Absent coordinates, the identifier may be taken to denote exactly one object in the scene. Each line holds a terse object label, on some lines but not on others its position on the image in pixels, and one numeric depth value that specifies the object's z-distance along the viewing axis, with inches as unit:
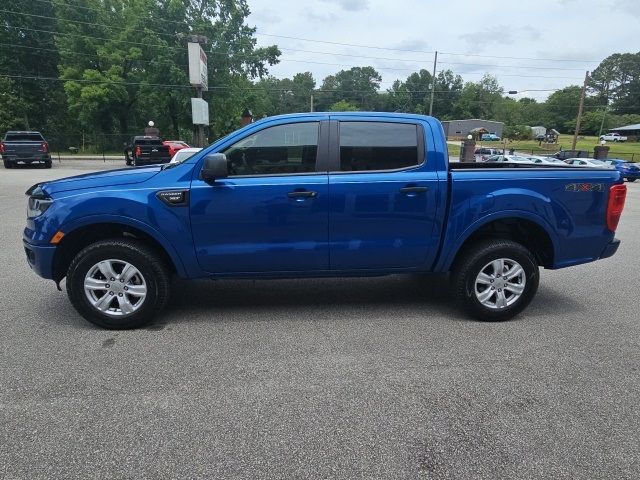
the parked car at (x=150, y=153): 895.7
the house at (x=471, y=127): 4160.9
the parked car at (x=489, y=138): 3627.0
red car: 1062.7
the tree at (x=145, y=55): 1585.9
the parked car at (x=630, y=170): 1061.1
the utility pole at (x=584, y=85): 1730.7
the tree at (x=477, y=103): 4736.7
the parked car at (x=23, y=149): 890.7
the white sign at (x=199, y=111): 1109.1
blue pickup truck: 153.9
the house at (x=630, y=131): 3619.6
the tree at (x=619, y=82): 4662.9
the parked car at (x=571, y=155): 1459.2
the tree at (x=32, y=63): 1740.9
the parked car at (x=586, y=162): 1019.4
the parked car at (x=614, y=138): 3516.2
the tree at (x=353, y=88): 4242.1
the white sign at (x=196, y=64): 1094.4
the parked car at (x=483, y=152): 1322.6
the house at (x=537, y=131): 3805.6
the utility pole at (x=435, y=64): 1627.0
